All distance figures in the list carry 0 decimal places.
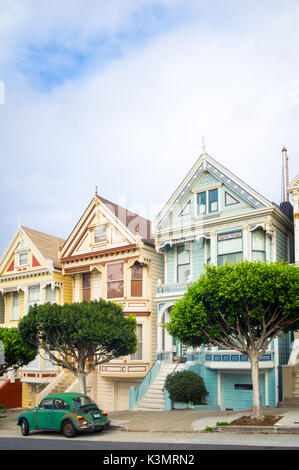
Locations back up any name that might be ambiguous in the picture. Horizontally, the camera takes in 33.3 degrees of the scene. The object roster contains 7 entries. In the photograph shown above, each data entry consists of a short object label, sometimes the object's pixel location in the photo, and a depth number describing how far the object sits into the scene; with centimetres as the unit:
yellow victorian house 3388
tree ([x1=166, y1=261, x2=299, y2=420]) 1794
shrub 2390
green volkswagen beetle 1797
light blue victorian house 2491
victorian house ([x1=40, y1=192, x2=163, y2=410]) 2964
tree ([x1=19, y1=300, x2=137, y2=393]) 2256
